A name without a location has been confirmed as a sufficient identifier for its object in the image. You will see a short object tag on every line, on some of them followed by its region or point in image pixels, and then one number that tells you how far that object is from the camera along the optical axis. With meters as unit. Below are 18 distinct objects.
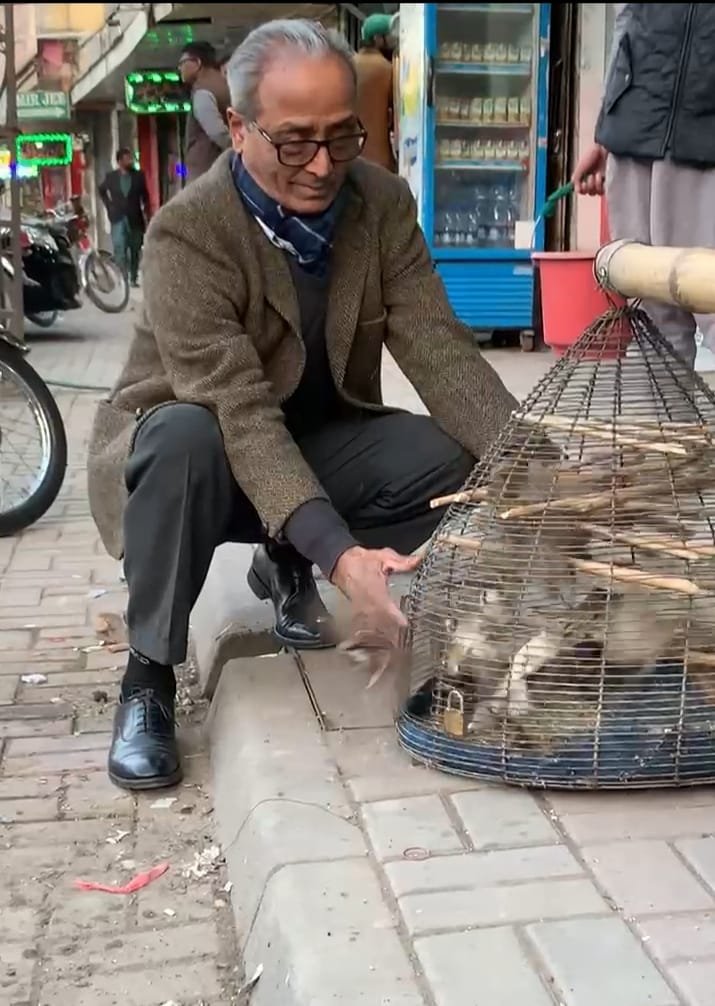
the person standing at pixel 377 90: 9.09
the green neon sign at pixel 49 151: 37.38
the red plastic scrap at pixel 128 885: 2.16
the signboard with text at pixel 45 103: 31.88
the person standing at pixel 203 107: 6.69
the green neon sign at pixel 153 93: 25.53
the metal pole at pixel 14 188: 7.22
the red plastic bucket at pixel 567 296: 4.48
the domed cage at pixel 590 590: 2.11
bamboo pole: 1.88
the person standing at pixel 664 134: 3.21
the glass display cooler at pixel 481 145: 8.76
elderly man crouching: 2.38
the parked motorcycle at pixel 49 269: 10.63
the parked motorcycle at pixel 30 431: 4.60
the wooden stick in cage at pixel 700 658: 2.12
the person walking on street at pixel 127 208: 19.00
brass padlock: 2.22
